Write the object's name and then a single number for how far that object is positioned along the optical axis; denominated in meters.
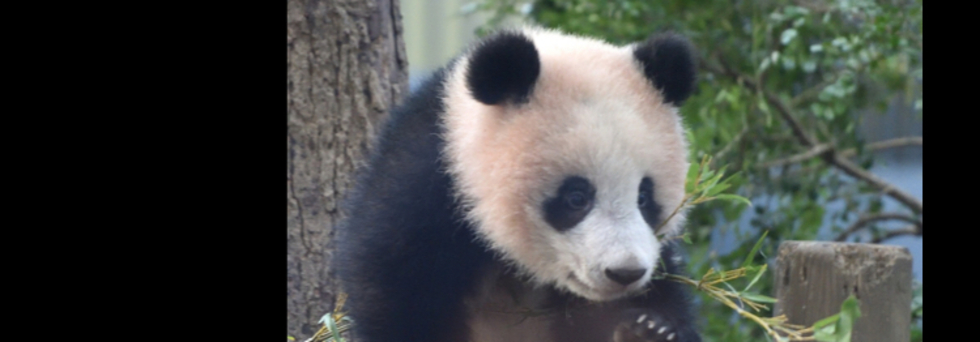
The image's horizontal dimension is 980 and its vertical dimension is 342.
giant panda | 6.25
